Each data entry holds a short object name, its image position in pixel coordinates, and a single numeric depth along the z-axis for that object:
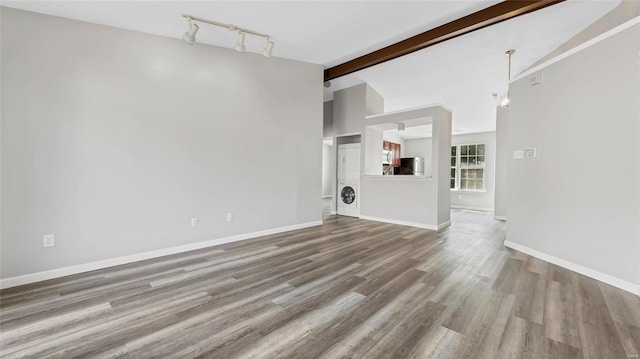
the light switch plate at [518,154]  3.64
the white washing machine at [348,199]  6.39
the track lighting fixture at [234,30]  3.01
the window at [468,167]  8.98
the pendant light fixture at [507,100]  4.08
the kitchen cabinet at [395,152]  9.95
